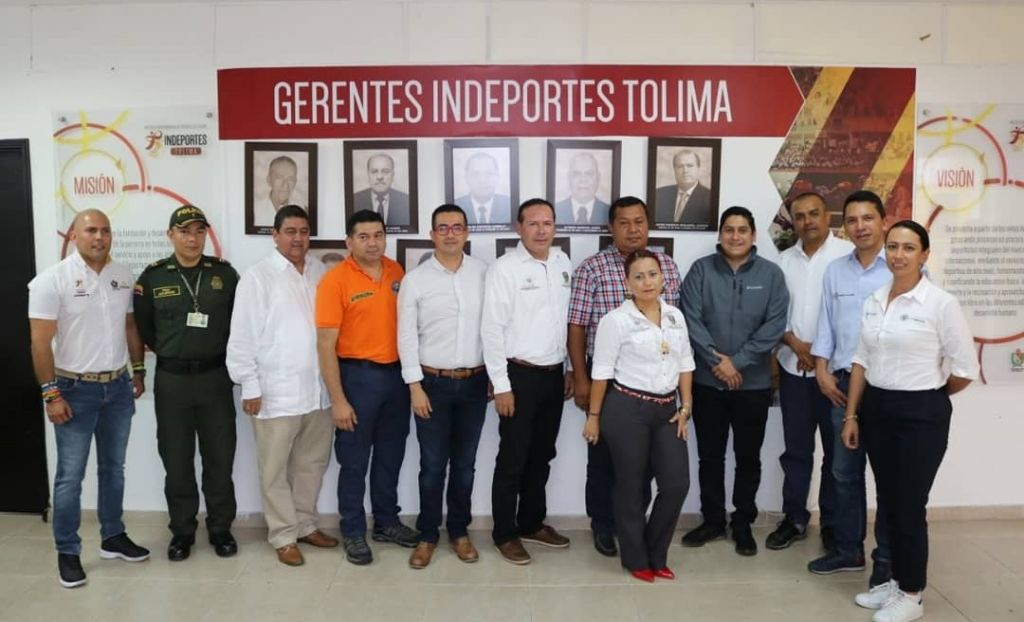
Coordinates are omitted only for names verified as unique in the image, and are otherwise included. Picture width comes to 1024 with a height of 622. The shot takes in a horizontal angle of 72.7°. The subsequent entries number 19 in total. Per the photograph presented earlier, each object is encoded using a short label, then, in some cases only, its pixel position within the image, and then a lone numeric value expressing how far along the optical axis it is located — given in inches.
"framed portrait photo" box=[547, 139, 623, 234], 152.3
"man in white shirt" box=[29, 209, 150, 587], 125.6
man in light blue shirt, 125.9
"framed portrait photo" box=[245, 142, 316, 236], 152.6
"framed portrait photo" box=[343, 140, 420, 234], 152.3
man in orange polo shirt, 131.9
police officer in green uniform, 133.5
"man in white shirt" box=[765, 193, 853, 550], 138.6
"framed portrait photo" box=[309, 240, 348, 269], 153.6
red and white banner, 151.2
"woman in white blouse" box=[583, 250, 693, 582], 124.0
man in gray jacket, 135.0
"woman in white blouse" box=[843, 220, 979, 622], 108.0
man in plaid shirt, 134.7
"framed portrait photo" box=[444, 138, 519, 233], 152.1
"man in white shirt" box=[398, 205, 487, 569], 131.4
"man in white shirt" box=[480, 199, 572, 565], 130.5
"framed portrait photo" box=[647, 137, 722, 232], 152.3
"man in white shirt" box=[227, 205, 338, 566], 132.7
